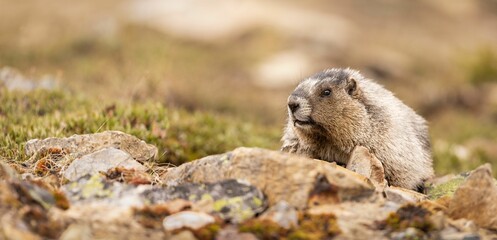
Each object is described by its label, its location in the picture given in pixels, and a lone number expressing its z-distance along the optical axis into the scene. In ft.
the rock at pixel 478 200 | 36.64
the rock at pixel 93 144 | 44.96
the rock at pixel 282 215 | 33.81
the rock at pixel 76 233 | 28.30
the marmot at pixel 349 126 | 49.49
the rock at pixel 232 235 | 32.12
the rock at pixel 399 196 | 40.24
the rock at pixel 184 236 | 31.35
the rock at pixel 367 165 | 45.57
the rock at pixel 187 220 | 32.71
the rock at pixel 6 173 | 35.34
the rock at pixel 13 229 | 28.78
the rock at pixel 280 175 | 36.47
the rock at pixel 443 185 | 50.06
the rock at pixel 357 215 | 33.94
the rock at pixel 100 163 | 39.90
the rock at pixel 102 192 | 34.94
